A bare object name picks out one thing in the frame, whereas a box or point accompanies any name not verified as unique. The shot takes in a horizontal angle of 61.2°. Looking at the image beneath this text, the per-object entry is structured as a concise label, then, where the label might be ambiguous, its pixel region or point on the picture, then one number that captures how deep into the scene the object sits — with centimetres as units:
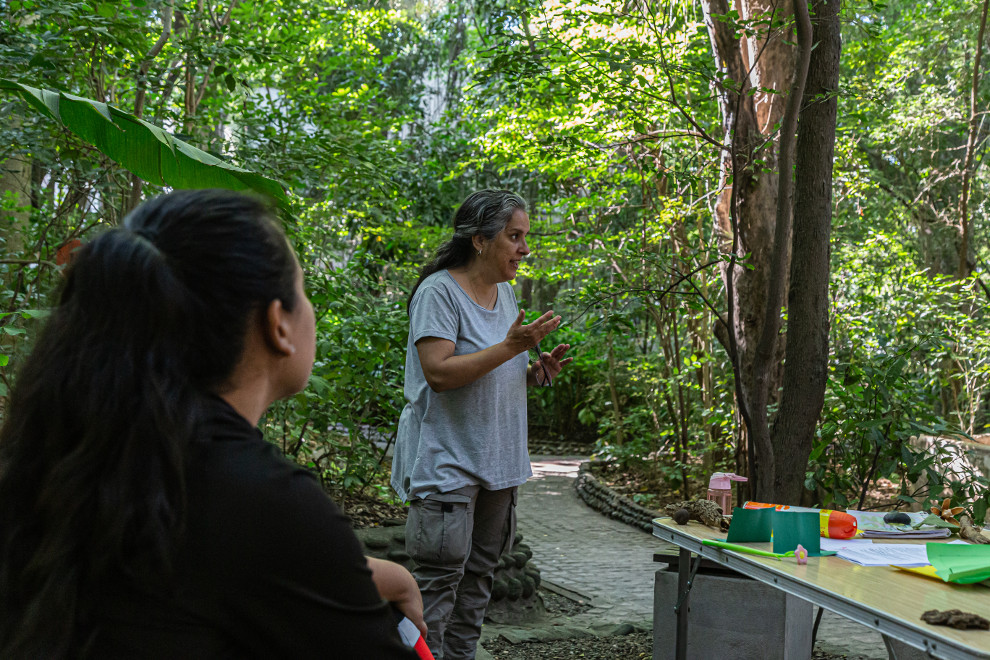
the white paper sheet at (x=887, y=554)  223
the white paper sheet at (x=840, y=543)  247
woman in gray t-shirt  276
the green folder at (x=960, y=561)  197
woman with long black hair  95
